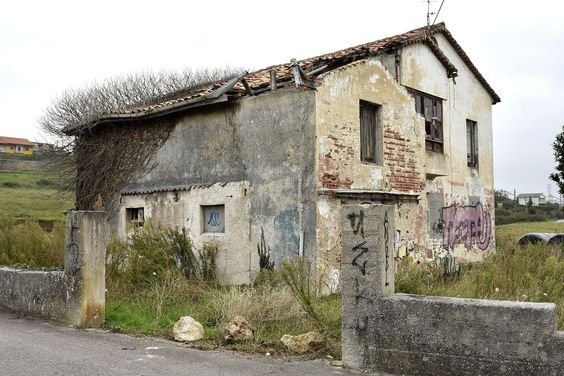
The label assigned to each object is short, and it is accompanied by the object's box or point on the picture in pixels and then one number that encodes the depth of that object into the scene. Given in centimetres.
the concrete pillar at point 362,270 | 630
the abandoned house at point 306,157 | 1174
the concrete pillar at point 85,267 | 884
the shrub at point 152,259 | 1092
